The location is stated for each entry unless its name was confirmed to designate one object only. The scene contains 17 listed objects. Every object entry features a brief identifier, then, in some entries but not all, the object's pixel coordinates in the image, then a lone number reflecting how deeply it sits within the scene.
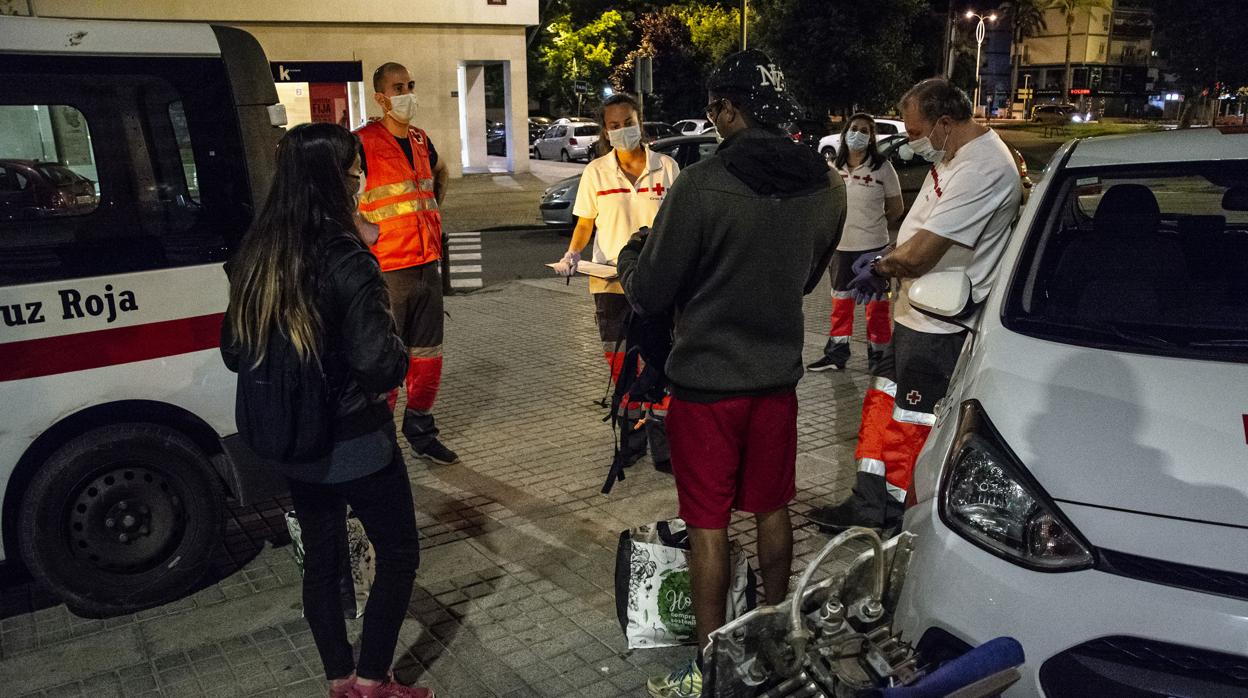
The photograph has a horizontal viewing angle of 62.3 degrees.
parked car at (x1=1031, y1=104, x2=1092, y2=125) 55.50
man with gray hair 4.25
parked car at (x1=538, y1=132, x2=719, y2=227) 15.64
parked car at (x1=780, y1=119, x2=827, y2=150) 26.43
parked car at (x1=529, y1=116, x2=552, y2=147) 38.88
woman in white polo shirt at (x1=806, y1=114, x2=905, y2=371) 7.41
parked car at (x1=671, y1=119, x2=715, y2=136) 29.52
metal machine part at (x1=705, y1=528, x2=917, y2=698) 2.45
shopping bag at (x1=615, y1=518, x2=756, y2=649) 3.49
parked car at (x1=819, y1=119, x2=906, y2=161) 23.89
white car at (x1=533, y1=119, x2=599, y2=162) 32.44
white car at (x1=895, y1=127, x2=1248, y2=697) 2.35
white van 3.83
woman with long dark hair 2.86
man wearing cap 2.98
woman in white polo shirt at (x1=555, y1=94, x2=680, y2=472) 5.48
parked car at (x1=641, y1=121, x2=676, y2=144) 27.01
